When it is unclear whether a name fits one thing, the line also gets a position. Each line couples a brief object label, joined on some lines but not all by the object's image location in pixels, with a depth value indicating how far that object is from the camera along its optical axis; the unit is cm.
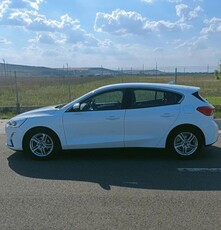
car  415
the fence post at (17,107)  873
